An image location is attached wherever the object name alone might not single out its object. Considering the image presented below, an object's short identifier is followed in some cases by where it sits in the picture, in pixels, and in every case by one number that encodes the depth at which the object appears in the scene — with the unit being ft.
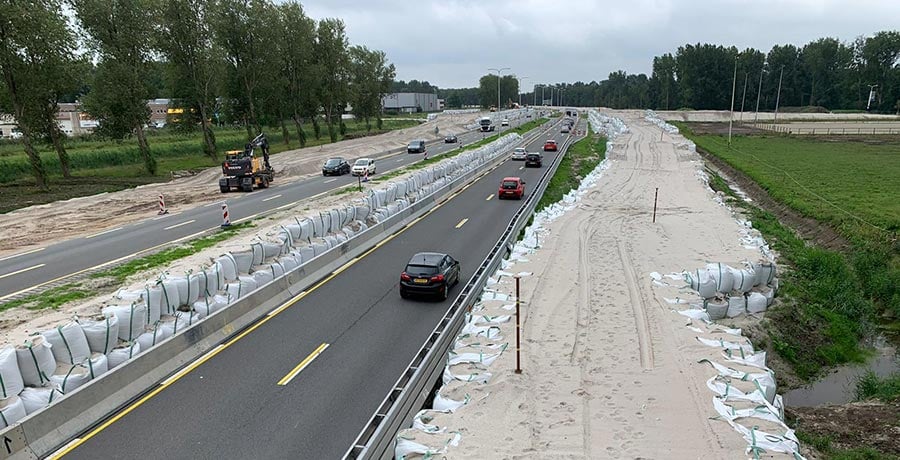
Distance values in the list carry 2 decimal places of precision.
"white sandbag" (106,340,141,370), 38.93
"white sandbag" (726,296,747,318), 57.21
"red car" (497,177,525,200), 113.24
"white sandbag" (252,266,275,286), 55.10
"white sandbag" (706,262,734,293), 57.98
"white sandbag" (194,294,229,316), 47.60
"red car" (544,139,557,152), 212.02
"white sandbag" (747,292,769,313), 58.29
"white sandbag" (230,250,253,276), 54.95
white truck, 323.78
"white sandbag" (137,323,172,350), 41.39
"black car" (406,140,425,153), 217.56
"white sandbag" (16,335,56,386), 34.32
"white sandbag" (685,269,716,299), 57.21
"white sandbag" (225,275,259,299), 51.70
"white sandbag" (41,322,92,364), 36.88
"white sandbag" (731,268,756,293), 58.39
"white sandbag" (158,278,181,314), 44.96
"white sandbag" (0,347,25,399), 32.63
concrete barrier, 31.22
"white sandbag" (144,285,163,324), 43.14
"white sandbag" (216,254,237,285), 52.34
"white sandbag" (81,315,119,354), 38.60
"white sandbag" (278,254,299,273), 60.05
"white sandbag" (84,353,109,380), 36.65
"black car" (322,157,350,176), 159.12
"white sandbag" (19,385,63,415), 33.01
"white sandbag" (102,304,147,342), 40.55
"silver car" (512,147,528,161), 185.29
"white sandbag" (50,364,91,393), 35.08
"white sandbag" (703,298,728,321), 55.88
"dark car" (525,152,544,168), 165.48
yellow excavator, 130.41
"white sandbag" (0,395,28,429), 31.30
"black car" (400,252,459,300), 54.90
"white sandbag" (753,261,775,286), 60.44
